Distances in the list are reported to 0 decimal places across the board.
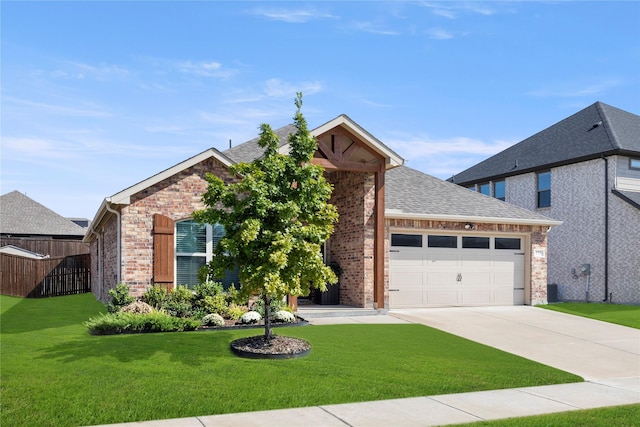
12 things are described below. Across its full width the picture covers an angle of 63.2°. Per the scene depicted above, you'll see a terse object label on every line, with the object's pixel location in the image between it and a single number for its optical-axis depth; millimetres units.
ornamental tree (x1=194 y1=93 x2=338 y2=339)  8609
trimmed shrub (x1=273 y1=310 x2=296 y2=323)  12086
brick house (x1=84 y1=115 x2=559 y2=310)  12469
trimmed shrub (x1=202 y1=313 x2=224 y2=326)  11445
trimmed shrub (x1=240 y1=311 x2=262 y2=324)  11750
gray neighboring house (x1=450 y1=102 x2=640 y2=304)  19078
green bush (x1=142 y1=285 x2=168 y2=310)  12141
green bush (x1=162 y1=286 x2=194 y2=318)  12031
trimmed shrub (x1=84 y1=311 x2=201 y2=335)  10438
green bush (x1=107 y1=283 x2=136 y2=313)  11820
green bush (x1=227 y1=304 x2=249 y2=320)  12328
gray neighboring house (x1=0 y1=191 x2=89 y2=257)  34906
